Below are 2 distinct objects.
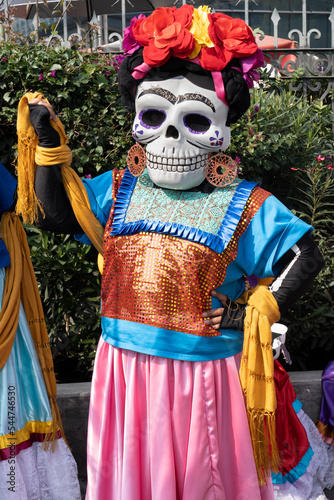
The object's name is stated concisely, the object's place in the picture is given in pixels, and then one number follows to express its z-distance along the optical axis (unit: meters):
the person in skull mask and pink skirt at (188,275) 2.25
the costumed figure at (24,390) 2.52
